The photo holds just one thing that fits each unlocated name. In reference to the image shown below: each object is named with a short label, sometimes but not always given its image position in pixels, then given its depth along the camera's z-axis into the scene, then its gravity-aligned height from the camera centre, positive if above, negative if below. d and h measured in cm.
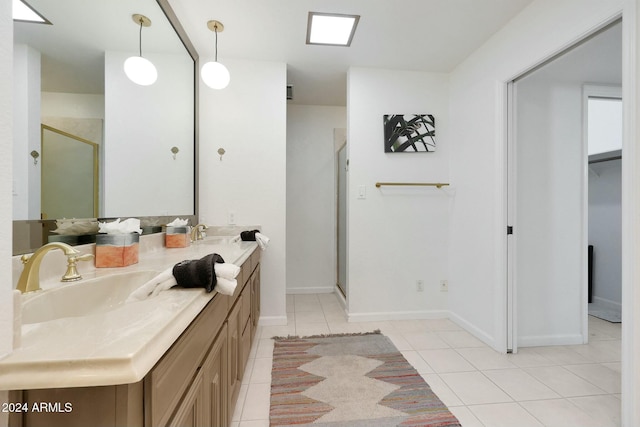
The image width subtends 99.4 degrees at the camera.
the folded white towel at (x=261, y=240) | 200 -21
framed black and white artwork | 256 +74
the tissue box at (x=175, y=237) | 172 -17
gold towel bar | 253 +26
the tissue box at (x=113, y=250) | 110 -16
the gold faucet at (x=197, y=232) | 208 -17
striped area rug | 132 -101
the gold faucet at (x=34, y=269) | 73 -16
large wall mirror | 85 +43
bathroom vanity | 41 -31
